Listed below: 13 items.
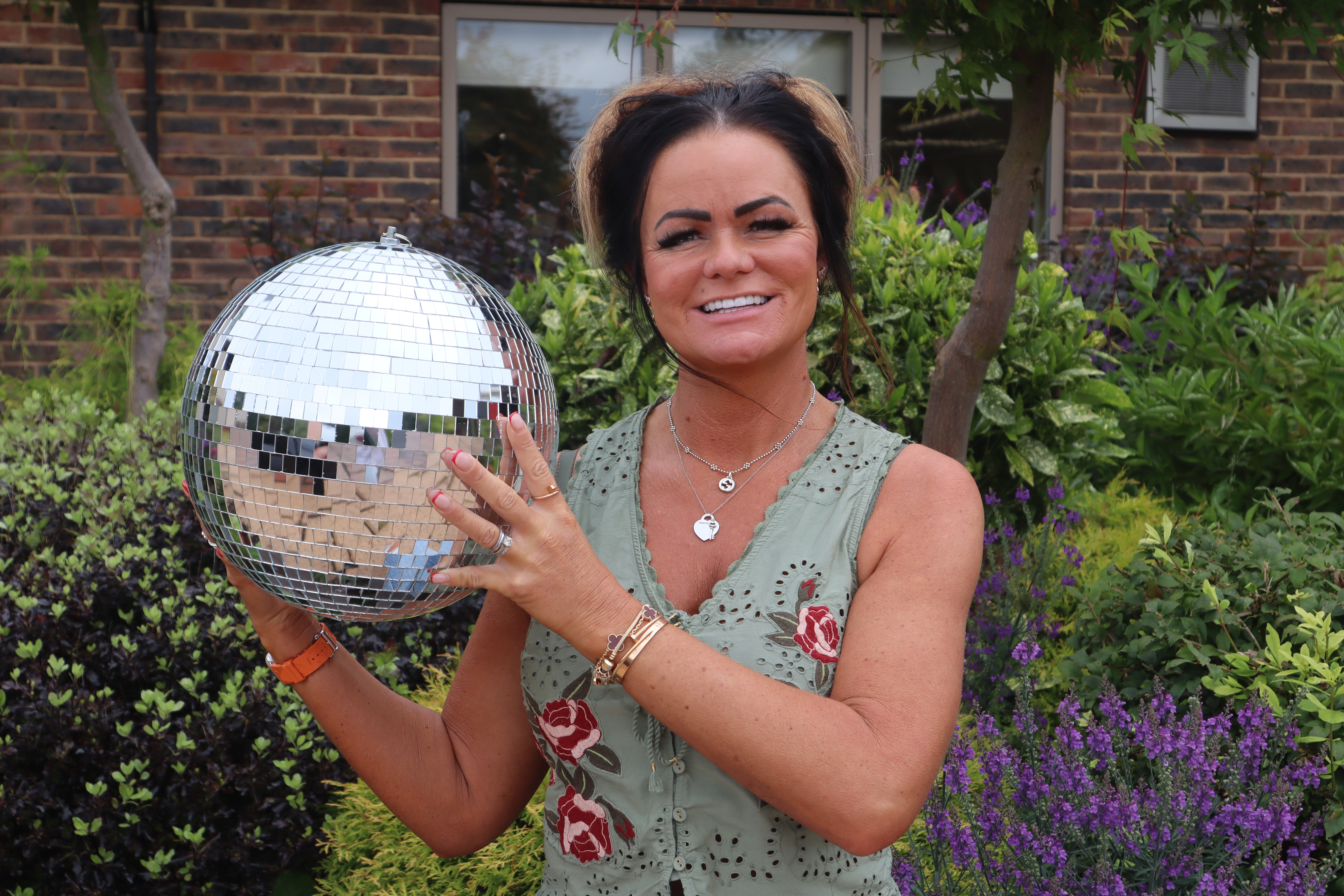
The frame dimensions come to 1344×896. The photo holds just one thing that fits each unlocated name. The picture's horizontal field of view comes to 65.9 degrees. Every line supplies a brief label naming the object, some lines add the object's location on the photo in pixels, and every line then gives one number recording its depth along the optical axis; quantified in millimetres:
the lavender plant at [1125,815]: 2025
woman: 1312
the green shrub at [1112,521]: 3697
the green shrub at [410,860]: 2457
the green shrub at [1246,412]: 3908
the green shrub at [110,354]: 5316
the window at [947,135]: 6785
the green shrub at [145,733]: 2746
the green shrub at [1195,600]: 2584
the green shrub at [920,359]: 3686
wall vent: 6805
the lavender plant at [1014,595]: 3105
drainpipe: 5848
